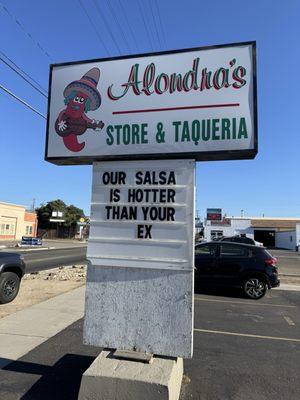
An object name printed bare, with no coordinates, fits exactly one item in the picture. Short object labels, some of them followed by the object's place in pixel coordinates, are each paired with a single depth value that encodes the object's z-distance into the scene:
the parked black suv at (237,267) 12.03
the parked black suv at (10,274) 9.79
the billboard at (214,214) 95.14
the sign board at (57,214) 80.51
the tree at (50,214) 86.81
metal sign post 4.64
